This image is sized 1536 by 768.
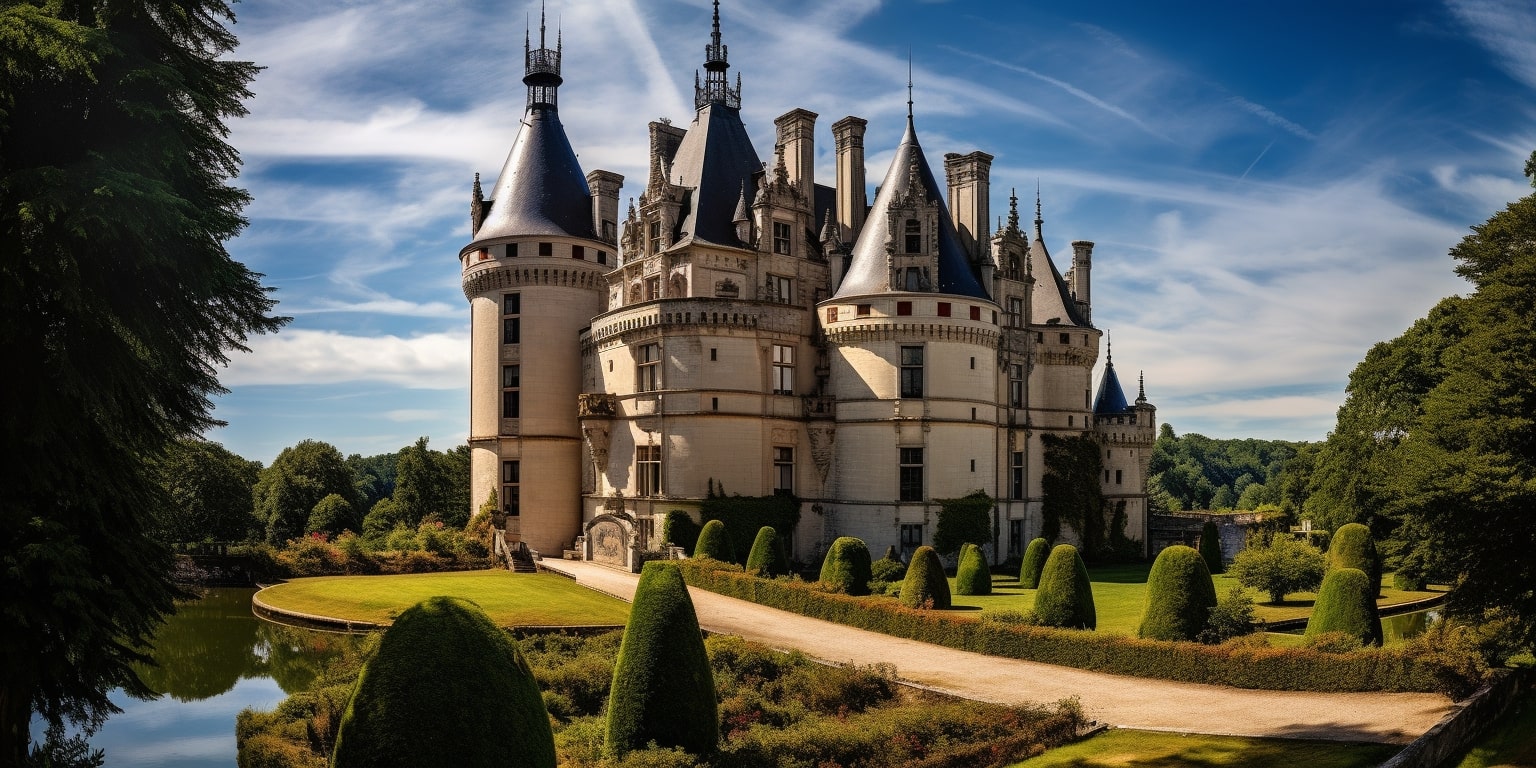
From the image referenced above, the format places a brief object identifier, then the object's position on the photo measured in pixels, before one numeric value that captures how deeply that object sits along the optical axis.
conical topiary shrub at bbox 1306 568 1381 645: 23.62
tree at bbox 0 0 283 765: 11.74
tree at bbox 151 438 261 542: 59.34
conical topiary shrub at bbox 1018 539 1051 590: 36.81
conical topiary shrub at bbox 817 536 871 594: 31.75
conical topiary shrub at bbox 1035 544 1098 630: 25.66
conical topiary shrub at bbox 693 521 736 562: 38.50
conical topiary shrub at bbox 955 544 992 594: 35.25
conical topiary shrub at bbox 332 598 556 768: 10.83
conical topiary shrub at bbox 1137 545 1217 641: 23.95
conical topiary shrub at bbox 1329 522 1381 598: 34.22
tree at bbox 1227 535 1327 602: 34.88
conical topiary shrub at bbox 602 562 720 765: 15.88
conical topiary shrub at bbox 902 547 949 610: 29.78
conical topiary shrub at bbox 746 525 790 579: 35.16
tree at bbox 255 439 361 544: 69.44
